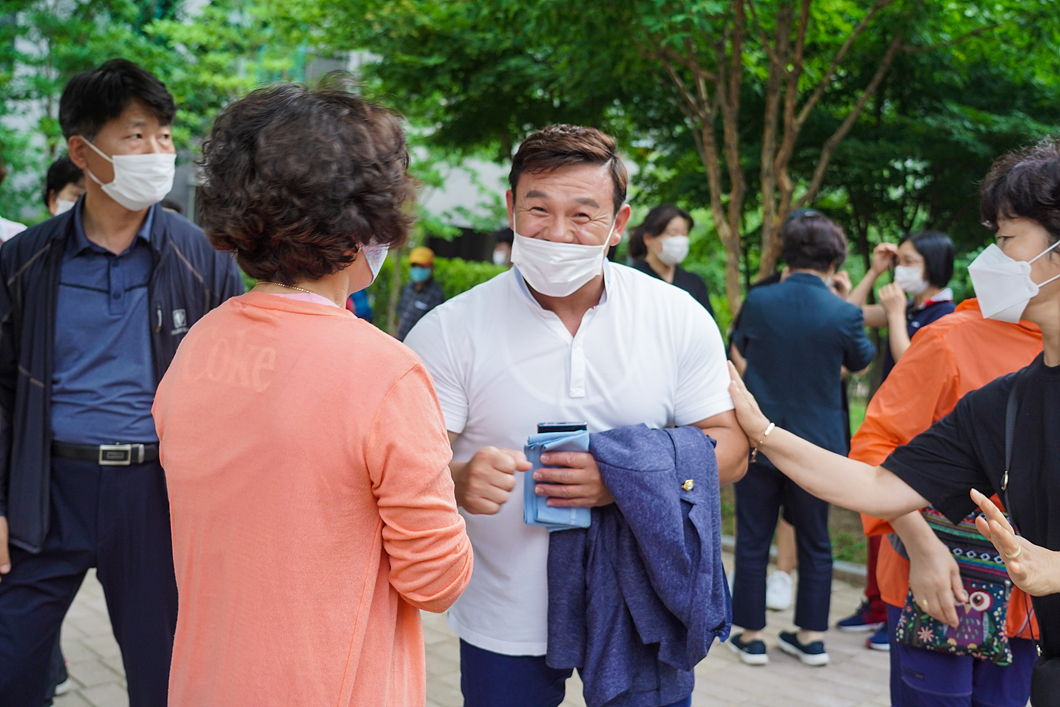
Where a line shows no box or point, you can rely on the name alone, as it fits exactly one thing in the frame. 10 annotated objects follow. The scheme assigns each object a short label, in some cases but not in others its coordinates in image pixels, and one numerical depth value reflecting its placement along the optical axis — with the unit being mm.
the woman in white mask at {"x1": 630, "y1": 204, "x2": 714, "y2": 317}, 5629
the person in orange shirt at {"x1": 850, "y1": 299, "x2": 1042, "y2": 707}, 2561
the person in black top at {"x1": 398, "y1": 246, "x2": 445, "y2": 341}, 9508
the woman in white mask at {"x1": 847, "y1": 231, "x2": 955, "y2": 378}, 4574
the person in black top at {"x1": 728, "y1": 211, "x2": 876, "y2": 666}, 4781
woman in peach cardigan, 1482
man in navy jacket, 2717
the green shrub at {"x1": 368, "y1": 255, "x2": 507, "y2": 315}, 14930
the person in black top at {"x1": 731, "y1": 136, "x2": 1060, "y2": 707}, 1922
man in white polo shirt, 2266
